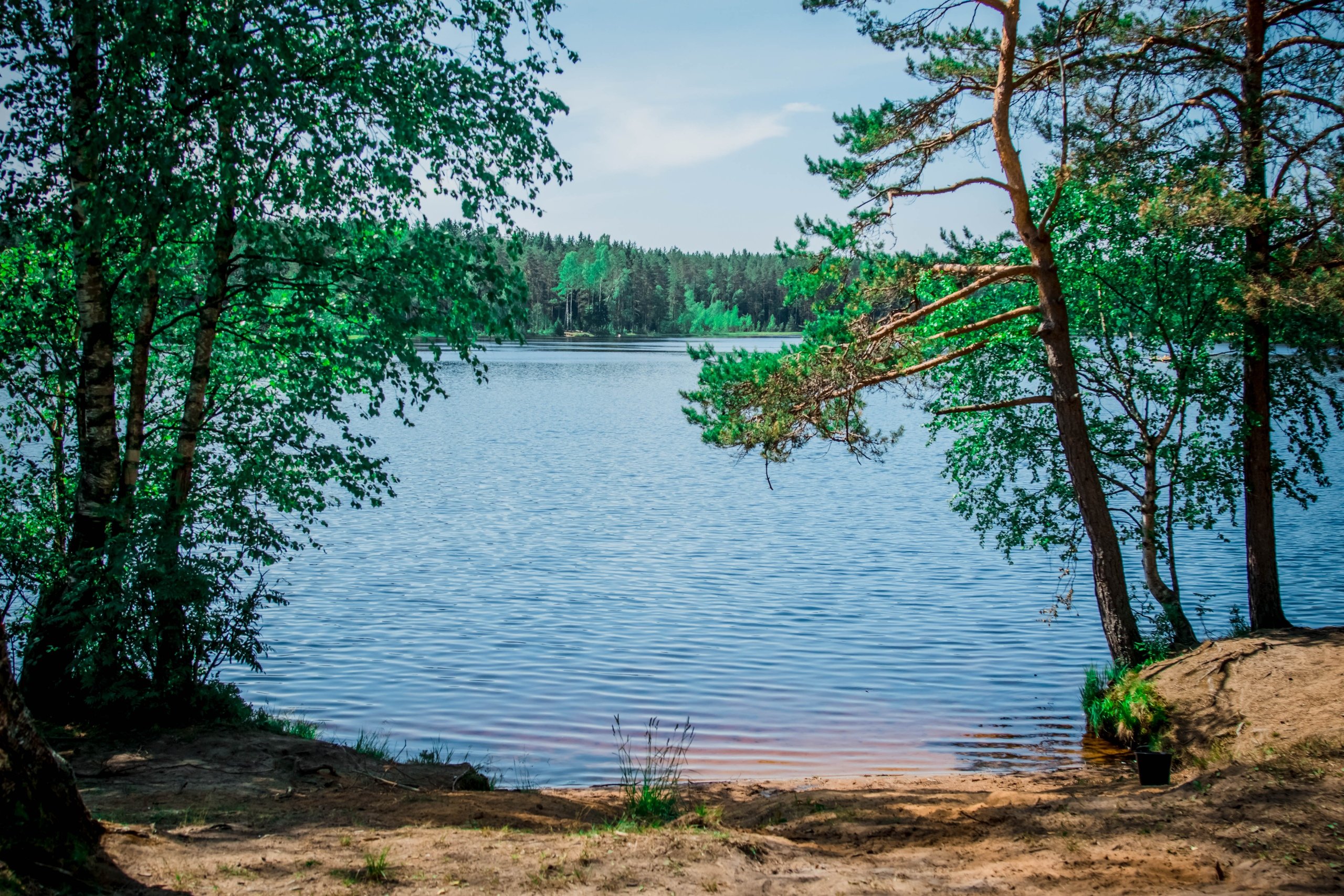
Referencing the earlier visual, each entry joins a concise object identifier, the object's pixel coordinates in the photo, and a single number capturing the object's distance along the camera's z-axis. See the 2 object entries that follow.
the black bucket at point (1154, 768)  8.21
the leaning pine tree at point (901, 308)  11.07
